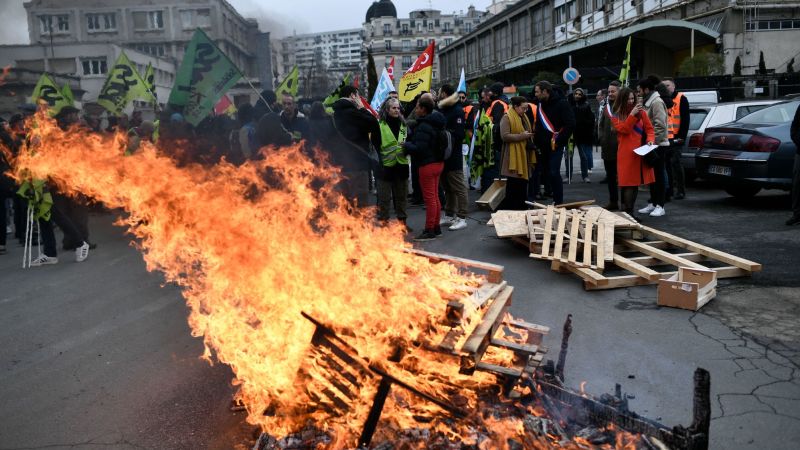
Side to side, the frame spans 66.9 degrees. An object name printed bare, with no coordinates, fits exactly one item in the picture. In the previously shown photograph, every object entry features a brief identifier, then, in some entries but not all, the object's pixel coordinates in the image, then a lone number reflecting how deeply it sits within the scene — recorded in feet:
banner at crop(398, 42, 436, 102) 37.45
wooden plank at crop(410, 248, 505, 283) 16.14
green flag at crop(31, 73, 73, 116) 36.20
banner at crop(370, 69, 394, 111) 38.11
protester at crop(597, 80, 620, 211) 32.94
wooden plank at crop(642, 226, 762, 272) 20.80
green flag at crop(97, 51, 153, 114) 41.06
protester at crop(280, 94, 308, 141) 31.42
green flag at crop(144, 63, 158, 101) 46.15
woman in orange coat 28.73
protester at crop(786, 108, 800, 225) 26.73
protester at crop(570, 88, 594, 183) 43.27
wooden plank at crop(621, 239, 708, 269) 20.85
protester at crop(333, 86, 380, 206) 27.96
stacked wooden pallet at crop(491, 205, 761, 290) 20.97
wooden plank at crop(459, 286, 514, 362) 11.05
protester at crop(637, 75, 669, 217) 29.68
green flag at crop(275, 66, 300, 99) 46.26
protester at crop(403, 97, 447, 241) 28.40
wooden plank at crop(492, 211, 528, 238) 25.41
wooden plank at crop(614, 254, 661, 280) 20.30
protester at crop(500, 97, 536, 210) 30.81
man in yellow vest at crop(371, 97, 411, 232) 28.78
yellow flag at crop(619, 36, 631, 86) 40.93
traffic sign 59.67
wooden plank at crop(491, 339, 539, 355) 12.05
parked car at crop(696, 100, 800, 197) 31.14
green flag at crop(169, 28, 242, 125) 28.66
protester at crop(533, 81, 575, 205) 33.68
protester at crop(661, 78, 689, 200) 33.60
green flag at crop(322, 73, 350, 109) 32.88
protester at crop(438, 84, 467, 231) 31.68
